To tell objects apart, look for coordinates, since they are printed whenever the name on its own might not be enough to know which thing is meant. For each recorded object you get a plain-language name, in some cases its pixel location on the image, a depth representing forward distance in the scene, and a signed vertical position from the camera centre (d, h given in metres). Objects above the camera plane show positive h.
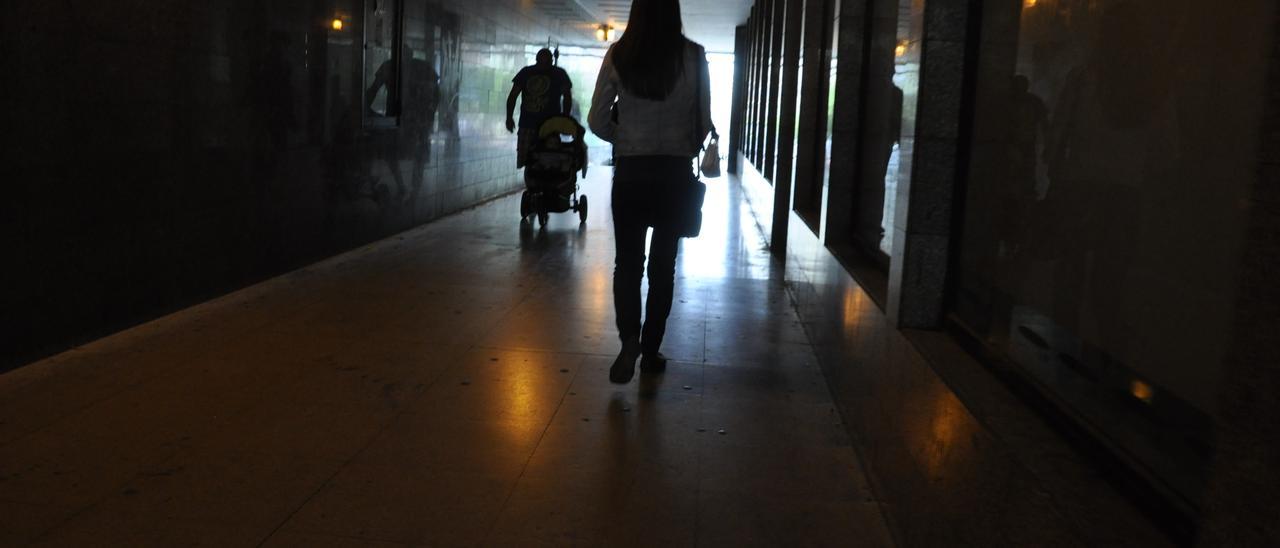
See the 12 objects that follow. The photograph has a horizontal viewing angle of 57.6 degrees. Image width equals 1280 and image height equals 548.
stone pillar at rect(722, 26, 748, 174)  24.70 +0.28
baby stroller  11.66 -0.59
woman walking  5.17 -0.07
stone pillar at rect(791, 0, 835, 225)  7.98 +0.02
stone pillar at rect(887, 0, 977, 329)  3.74 -0.13
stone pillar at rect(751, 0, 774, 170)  15.30 +0.56
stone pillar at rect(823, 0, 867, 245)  6.16 +0.01
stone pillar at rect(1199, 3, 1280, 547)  1.47 -0.33
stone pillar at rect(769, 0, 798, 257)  9.50 -0.06
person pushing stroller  11.94 +0.11
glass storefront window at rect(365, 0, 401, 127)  9.87 +0.31
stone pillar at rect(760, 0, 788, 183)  12.31 +0.36
